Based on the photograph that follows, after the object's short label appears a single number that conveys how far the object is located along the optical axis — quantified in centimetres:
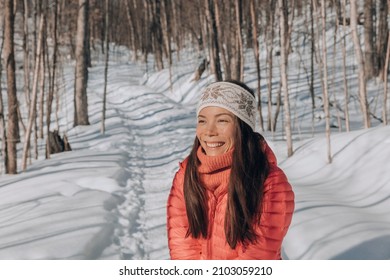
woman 191
